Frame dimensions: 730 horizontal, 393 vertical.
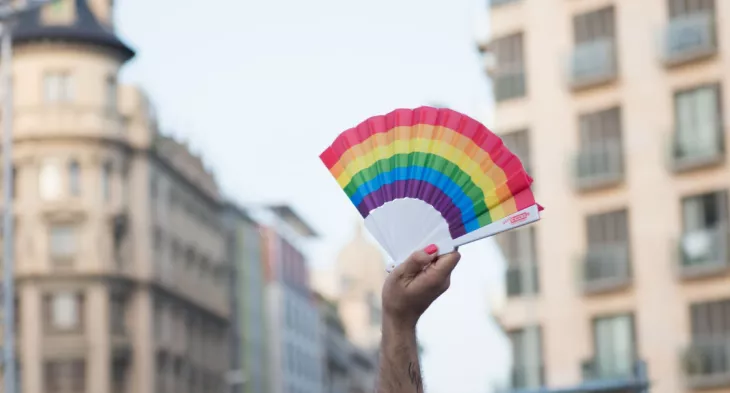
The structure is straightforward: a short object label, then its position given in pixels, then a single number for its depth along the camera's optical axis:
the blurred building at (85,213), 78.81
